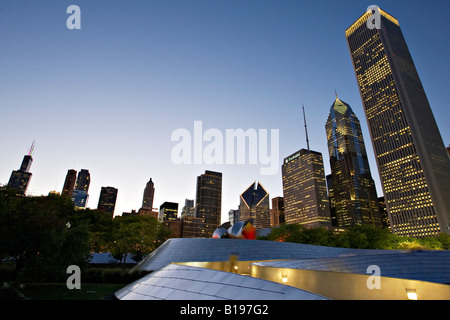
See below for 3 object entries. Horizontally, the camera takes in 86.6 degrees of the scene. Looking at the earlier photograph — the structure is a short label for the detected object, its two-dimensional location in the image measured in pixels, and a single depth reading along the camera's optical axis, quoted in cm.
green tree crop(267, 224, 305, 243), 7194
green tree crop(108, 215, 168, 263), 4516
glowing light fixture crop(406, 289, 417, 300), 1489
